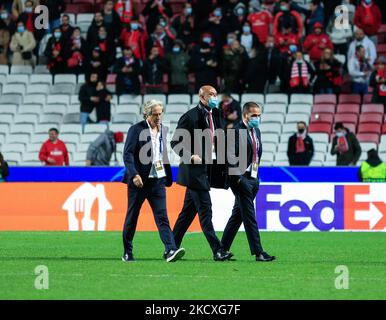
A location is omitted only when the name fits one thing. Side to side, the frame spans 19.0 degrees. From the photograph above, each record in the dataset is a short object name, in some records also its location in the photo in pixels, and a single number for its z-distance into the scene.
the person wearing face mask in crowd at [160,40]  29.66
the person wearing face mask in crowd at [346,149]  25.95
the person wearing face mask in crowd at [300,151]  26.17
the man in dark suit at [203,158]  15.04
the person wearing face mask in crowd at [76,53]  29.94
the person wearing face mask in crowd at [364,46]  27.95
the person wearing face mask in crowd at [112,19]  30.04
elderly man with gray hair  15.00
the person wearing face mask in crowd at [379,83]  27.59
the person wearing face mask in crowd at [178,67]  28.84
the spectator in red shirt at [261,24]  29.44
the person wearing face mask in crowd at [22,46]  31.05
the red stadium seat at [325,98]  28.47
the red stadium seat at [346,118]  27.94
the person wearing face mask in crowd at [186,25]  29.64
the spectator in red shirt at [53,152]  26.58
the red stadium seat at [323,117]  28.17
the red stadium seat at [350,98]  28.31
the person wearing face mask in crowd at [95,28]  29.77
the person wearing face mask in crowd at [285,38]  28.61
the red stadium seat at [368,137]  27.30
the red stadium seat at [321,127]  27.97
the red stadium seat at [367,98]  28.34
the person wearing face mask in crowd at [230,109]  26.17
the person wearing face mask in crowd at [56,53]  30.14
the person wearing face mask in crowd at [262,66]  28.05
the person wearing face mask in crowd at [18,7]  31.64
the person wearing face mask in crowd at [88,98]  28.98
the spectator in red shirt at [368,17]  28.88
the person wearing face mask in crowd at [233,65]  28.06
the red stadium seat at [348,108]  28.12
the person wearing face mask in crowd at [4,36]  31.55
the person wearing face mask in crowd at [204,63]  28.23
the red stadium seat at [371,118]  27.58
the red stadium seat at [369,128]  27.45
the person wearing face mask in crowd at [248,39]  29.02
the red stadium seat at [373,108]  27.69
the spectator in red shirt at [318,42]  28.60
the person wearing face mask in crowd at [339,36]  29.27
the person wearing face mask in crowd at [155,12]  30.59
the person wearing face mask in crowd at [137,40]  29.86
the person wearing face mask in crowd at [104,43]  29.69
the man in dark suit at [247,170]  15.11
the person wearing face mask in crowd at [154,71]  29.06
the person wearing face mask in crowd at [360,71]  28.02
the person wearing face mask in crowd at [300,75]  27.86
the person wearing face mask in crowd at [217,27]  28.88
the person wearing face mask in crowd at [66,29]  29.95
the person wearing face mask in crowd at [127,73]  29.11
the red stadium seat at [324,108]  28.36
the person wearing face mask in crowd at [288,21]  28.56
